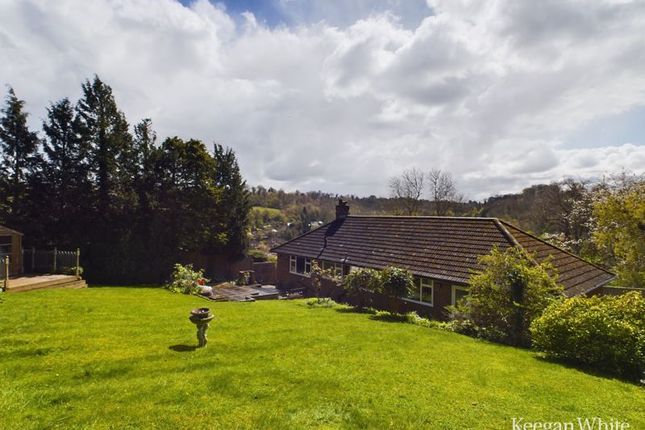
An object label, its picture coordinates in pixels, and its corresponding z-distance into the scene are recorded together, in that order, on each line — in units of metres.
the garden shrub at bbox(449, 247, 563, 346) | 12.82
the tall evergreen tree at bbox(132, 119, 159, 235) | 28.34
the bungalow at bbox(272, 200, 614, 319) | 18.39
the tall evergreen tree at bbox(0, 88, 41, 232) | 24.77
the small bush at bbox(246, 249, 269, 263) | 46.69
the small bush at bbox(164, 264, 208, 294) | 22.33
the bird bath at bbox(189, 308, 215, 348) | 8.73
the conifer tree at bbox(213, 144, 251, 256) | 36.91
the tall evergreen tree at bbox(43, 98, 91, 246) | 25.53
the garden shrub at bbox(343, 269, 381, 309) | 16.95
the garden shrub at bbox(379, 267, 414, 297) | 16.27
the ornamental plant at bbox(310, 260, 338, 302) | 26.17
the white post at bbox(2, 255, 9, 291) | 15.93
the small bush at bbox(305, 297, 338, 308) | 18.62
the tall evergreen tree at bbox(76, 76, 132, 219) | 26.66
